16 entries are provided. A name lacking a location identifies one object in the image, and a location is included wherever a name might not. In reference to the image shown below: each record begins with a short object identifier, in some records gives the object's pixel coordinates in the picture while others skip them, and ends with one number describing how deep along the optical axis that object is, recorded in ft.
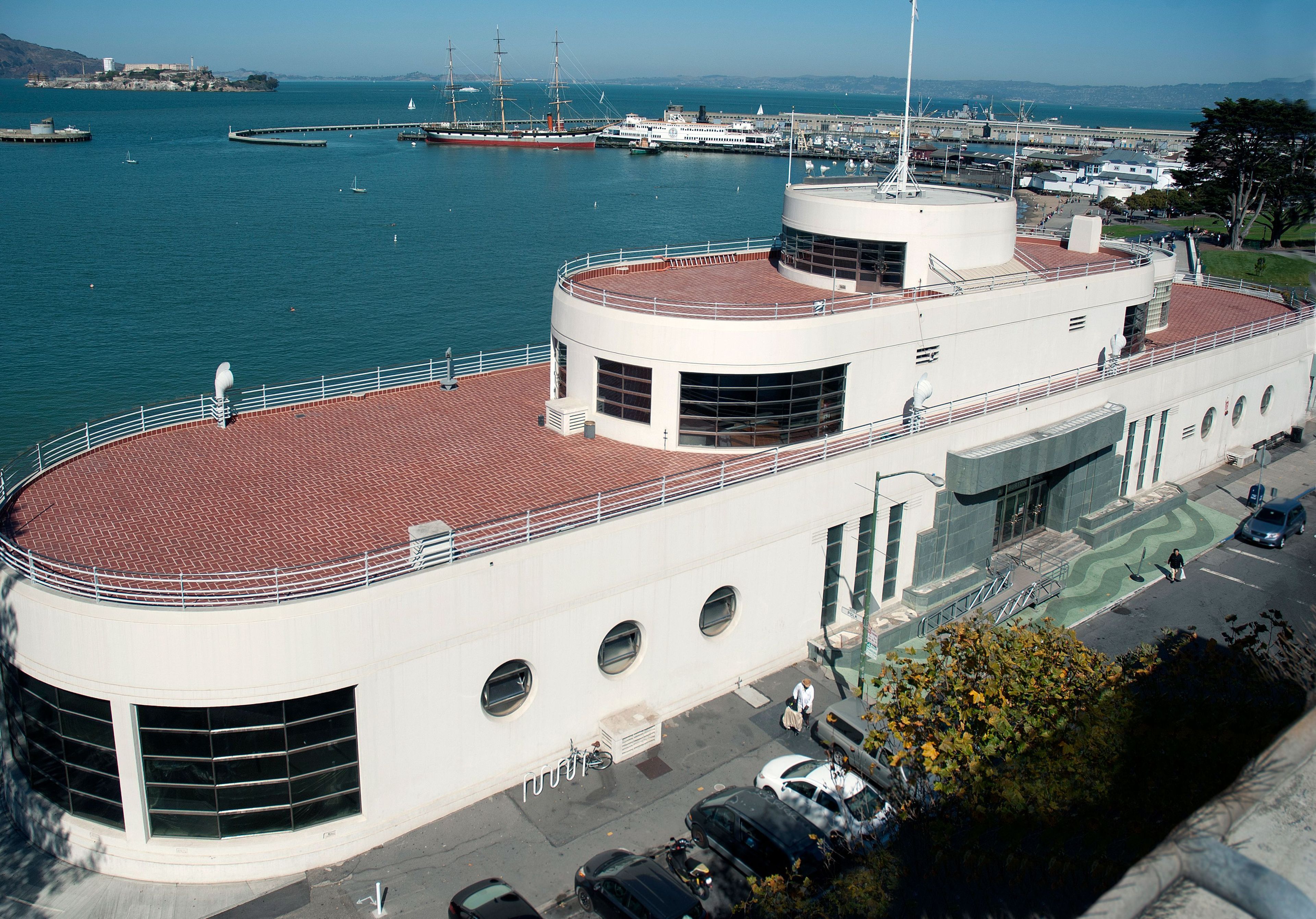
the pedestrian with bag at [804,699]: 84.28
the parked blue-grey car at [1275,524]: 123.85
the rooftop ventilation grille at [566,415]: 99.19
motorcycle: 67.21
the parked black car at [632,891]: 61.26
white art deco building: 66.08
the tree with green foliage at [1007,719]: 44.62
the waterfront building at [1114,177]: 447.83
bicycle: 79.30
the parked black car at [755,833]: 66.54
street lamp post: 88.38
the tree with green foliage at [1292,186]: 227.40
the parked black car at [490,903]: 61.41
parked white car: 70.18
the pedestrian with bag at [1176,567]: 114.42
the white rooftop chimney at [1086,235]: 137.39
